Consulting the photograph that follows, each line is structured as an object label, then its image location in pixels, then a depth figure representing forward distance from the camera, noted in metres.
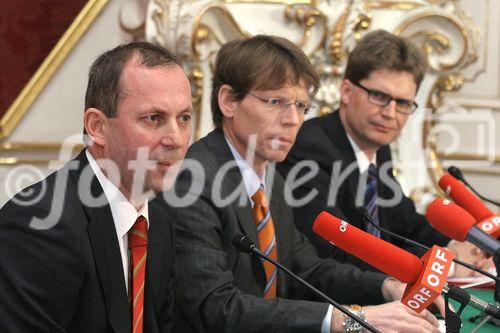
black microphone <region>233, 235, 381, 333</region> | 3.49
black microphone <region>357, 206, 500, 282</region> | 3.76
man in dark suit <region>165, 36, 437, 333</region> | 3.68
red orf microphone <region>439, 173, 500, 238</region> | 3.86
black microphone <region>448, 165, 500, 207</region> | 4.00
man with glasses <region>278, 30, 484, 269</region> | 4.26
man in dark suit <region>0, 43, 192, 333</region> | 3.39
